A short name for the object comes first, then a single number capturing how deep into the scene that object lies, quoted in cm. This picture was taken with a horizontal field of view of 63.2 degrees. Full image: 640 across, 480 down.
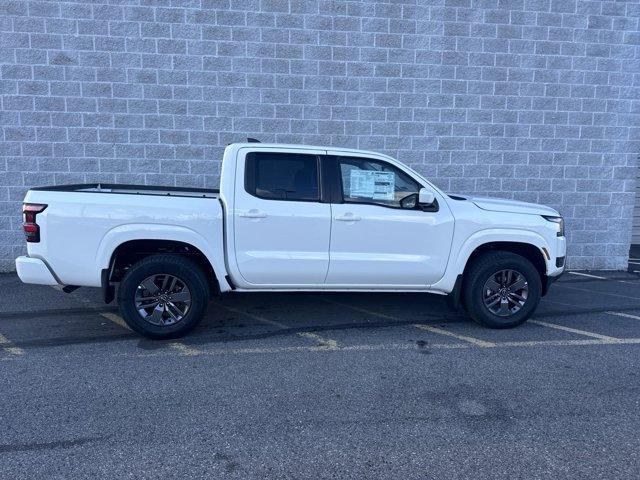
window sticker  541
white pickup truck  493
